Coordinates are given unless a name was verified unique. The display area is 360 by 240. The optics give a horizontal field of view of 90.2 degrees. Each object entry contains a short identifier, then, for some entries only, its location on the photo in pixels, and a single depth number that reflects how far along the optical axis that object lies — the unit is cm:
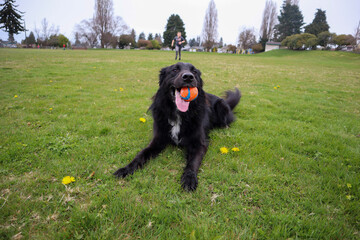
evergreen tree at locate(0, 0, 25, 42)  5022
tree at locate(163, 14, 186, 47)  6706
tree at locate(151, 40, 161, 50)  6656
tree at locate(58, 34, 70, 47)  5956
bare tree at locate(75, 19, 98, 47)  5388
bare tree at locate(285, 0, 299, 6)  6295
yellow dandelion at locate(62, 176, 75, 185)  198
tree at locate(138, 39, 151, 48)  6829
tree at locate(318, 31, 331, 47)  4065
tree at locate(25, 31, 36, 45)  6780
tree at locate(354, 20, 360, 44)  3971
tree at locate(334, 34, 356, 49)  3841
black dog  263
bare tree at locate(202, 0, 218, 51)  5634
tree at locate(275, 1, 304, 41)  5909
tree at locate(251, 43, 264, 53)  5816
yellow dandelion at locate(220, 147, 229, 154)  275
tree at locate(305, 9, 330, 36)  5069
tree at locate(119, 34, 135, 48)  5884
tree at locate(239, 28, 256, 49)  6050
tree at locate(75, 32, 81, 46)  5745
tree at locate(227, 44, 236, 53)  7176
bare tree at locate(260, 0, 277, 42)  5884
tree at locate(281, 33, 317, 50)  4150
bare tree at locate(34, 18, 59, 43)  6768
